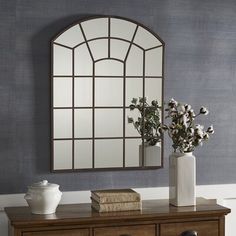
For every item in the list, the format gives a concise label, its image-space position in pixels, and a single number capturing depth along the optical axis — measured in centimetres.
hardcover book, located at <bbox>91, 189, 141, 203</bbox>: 372
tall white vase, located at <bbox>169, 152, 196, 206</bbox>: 385
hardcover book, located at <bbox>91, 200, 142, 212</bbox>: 372
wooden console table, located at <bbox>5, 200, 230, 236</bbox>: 354
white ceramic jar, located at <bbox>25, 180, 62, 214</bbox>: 364
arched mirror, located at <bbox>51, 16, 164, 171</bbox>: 396
